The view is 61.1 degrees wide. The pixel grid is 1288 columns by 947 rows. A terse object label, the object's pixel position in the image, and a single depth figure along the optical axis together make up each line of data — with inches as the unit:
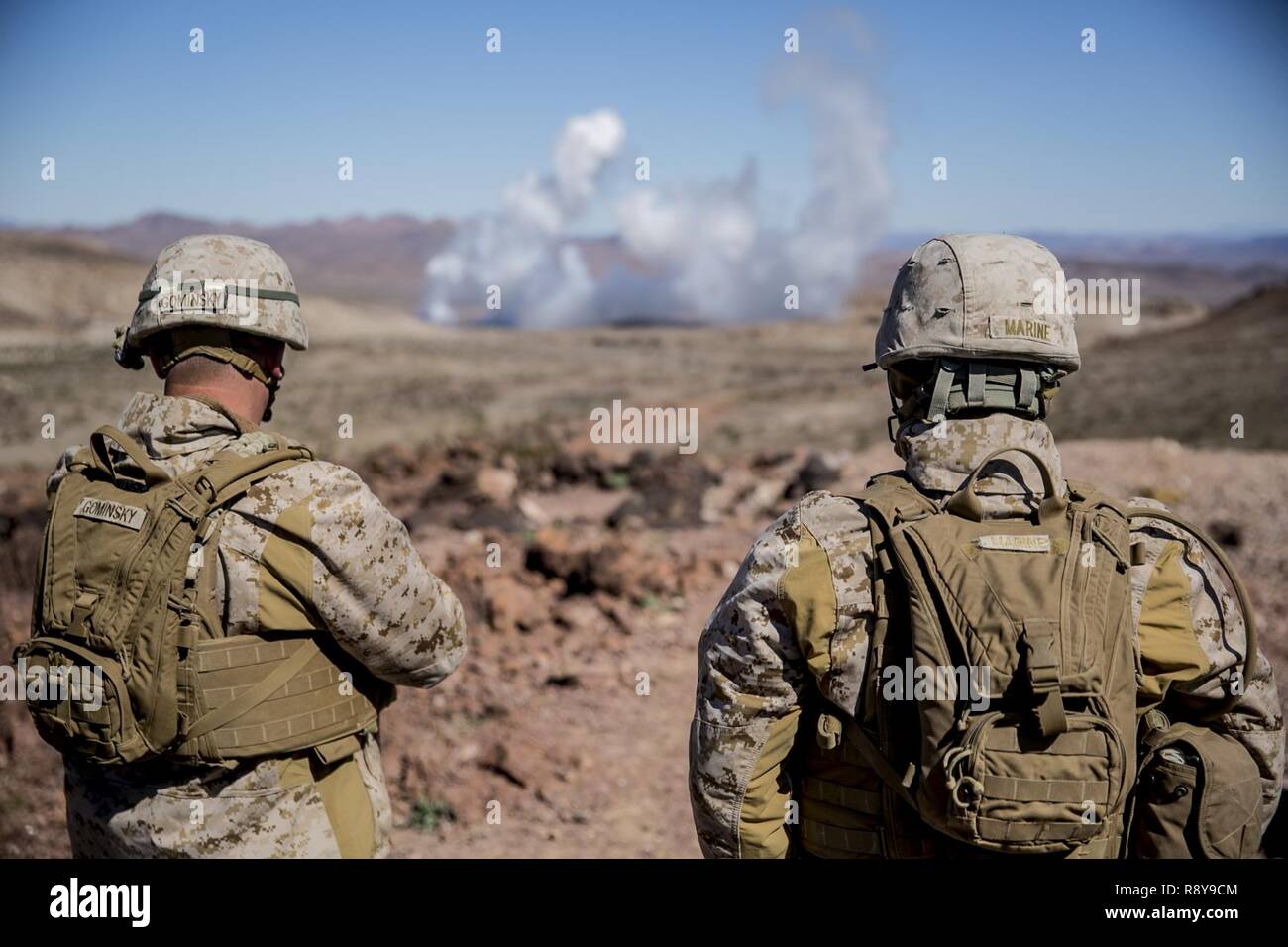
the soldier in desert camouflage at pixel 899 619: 83.0
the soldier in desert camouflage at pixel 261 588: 94.7
